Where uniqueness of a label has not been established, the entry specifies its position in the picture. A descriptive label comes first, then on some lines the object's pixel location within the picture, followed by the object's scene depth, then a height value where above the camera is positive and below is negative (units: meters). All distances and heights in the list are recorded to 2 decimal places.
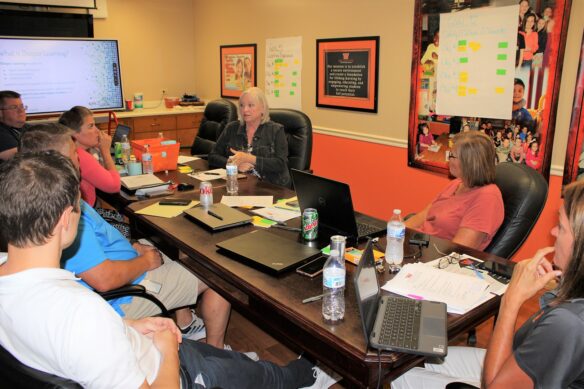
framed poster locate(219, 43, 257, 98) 5.23 +0.14
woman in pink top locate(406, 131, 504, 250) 2.07 -0.51
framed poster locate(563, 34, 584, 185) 2.68 -0.31
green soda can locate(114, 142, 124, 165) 3.57 -0.54
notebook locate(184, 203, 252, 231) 2.10 -0.60
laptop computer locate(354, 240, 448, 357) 1.24 -0.65
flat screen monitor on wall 5.01 +0.08
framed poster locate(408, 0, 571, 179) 2.81 +0.04
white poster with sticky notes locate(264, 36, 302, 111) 4.65 +0.09
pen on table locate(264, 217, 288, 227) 2.15 -0.62
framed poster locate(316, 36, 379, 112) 3.91 +0.08
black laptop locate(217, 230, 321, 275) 1.68 -0.61
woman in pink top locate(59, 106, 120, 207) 2.60 -0.42
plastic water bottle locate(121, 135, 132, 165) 3.43 -0.50
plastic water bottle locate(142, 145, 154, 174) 3.13 -0.52
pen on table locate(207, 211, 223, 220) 2.19 -0.60
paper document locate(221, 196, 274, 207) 2.46 -0.61
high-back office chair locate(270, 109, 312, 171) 3.60 -0.42
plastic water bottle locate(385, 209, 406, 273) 1.72 -0.57
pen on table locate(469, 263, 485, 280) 1.63 -0.64
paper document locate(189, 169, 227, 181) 3.04 -0.59
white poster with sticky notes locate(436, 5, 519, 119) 3.00 +0.13
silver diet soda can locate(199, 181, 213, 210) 2.38 -0.55
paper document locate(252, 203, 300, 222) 2.23 -0.61
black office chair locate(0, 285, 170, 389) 0.91 -0.56
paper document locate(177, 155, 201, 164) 3.60 -0.58
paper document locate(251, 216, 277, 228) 2.15 -0.62
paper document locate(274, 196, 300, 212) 2.38 -0.61
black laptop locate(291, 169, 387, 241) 1.86 -0.49
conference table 1.26 -0.66
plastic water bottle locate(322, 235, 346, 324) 1.37 -0.61
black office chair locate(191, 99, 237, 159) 4.32 -0.38
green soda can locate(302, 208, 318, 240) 1.91 -0.55
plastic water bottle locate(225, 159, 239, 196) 2.71 -0.54
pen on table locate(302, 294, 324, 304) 1.46 -0.65
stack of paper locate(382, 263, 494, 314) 1.47 -0.64
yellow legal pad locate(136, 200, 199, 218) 2.31 -0.62
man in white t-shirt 1.00 -0.46
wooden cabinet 5.50 -0.52
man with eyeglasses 3.73 -0.32
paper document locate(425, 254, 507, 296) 1.55 -0.64
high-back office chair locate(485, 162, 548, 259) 2.06 -0.54
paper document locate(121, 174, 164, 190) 2.75 -0.58
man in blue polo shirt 1.73 -0.73
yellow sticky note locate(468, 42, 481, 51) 3.13 +0.24
